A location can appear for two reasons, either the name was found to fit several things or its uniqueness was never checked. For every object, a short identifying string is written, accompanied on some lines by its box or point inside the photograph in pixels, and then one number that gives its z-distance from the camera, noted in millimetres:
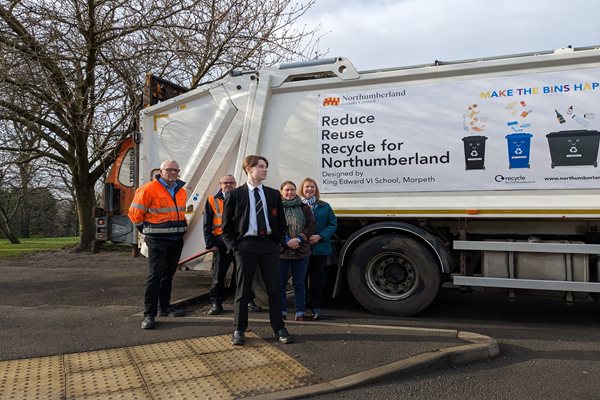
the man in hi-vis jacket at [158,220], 5129
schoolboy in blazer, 4402
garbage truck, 5016
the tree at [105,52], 9734
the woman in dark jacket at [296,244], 5184
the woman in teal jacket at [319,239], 5430
